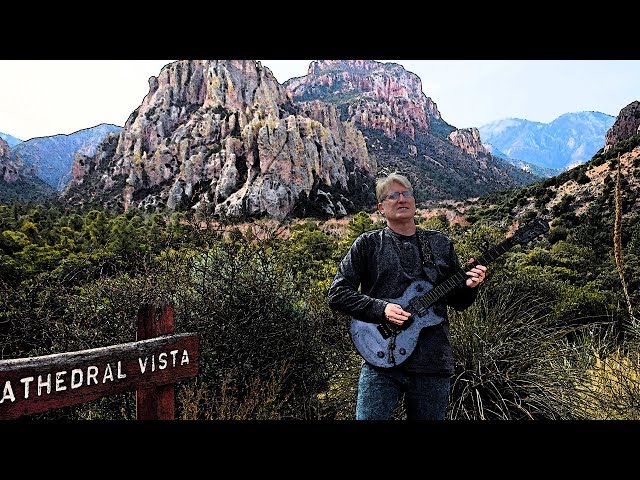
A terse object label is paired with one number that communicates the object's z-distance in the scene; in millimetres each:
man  1792
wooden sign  1546
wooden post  1902
